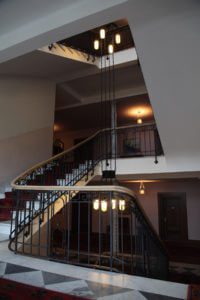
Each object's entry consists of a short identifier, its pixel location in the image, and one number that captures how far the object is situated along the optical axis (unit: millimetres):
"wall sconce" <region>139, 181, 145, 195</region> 9300
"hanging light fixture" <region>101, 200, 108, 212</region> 4280
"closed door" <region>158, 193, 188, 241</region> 9269
